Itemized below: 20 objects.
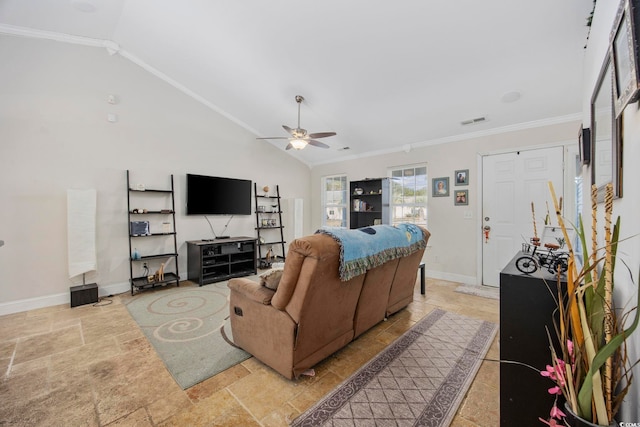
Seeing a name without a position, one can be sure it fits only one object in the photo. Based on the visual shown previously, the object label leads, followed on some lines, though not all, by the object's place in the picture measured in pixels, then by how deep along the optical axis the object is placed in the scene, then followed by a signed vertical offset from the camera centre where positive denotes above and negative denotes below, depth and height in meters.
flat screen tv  4.75 +0.31
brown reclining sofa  1.76 -0.74
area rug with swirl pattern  2.11 -1.22
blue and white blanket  1.90 -0.29
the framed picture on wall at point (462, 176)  4.43 +0.57
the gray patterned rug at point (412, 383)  1.59 -1.23
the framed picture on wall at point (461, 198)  4.42 +0.21
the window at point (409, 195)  5.06 +0.32
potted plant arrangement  0.78 -0.44
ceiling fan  3.76 +1.07
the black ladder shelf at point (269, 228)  5.79 -0.38
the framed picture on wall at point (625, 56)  0.84 +0.55
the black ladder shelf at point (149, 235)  4.06 -0.37
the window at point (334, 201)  6.42 +0.26
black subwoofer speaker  3.41 -1.07
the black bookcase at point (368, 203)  5.45 +0.17
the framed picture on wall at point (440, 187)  4.65 +0.42
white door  3.77 +0.20
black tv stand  4.44 -0.85
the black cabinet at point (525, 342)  1.31 -0.68
